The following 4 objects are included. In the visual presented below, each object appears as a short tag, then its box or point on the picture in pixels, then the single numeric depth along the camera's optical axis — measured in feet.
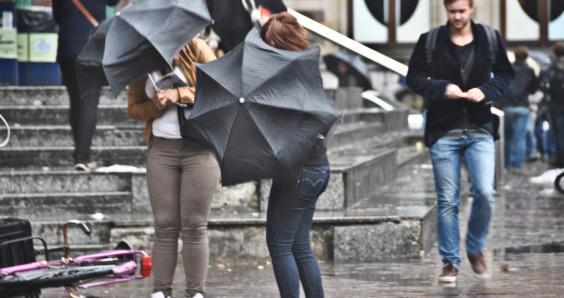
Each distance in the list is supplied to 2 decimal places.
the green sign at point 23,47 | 84.23
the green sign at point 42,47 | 84.38
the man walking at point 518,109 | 104.83
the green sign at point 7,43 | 82.38
